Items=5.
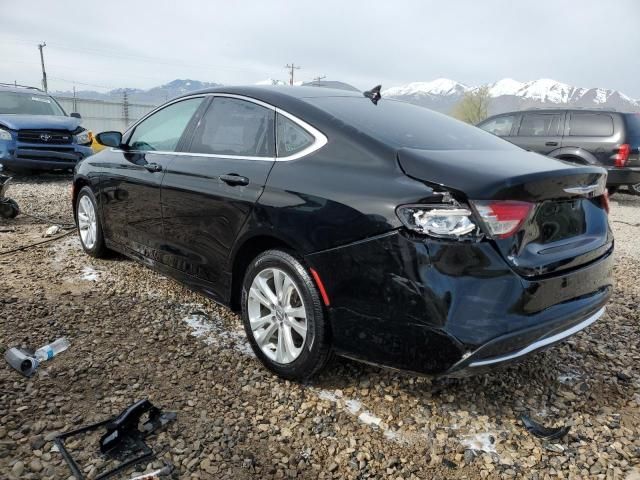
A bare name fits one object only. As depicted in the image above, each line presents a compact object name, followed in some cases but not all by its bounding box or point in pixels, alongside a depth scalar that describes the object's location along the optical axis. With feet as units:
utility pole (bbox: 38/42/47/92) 179.96
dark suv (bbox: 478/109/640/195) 28.37
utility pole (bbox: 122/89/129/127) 97.06
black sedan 6.58
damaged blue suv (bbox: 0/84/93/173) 28.96
